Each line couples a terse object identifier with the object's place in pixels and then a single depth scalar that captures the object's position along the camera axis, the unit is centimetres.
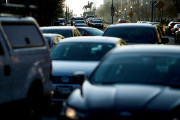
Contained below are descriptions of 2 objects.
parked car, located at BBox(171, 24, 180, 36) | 5644
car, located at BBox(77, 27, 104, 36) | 2906
